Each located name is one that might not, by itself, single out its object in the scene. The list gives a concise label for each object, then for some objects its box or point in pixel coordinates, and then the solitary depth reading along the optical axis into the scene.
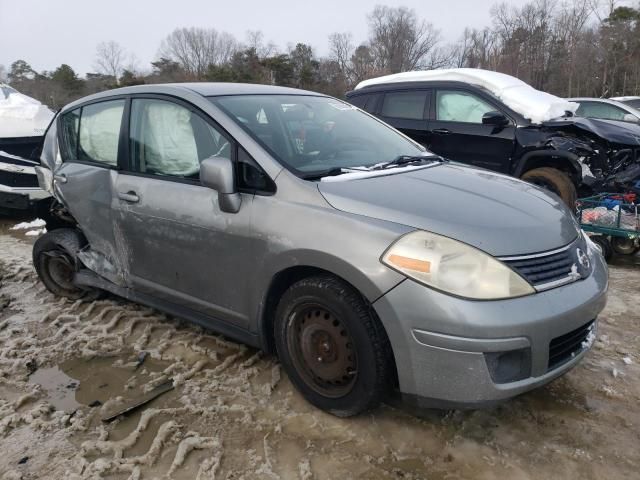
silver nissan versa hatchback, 2.18
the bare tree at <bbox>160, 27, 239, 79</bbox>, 55.81
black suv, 6.05
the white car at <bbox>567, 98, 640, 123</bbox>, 9.49
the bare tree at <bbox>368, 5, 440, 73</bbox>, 50.38
